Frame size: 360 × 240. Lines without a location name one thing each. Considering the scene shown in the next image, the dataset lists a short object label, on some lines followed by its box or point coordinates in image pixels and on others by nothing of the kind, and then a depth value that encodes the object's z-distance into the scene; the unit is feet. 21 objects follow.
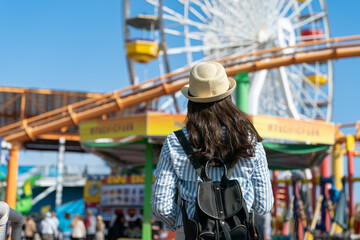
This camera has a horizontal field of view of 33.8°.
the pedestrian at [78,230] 50.83
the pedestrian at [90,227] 52.54
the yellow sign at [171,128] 36.47
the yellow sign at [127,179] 80.94
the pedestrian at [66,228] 56.65
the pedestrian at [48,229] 52.21
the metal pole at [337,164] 70.44
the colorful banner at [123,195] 79.51
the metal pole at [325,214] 48.39
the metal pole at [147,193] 35.99
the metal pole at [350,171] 51.08
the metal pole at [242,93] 37.60
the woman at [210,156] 8.16
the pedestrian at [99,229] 51.34
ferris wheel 69.73
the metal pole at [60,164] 87.15
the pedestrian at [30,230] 55.01
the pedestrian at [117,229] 43.91
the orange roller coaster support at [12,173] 45.83
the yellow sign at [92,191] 84.84
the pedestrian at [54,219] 53.44
